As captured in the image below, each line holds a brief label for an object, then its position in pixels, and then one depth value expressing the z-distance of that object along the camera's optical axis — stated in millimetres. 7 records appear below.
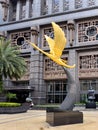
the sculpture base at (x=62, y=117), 15969
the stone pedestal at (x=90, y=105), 33000
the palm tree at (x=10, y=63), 29875
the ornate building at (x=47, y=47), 45406
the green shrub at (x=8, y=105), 26838
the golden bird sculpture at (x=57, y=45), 17266
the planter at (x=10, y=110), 26594
